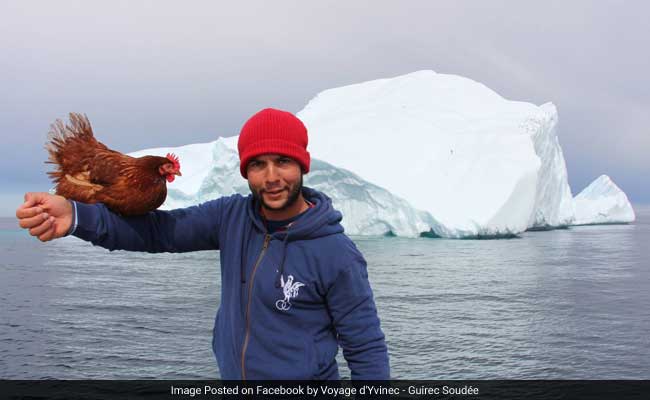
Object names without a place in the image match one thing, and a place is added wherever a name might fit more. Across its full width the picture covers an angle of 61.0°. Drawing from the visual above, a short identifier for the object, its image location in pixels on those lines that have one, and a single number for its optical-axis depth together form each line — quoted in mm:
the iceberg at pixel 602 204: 45781
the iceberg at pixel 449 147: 27891
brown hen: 2021
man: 1779
